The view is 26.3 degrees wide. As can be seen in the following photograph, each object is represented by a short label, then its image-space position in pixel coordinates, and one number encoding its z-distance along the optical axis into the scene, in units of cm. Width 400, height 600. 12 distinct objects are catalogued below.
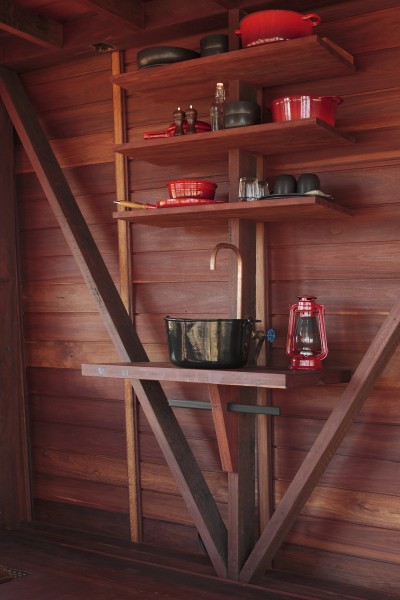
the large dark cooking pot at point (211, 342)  296
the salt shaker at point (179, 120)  325
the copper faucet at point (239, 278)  318
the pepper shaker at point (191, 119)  325
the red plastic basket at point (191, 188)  321
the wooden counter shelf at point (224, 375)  279
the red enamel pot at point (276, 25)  294
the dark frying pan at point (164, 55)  321
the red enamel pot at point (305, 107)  296
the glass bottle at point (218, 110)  319
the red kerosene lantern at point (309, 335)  303
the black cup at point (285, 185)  304
